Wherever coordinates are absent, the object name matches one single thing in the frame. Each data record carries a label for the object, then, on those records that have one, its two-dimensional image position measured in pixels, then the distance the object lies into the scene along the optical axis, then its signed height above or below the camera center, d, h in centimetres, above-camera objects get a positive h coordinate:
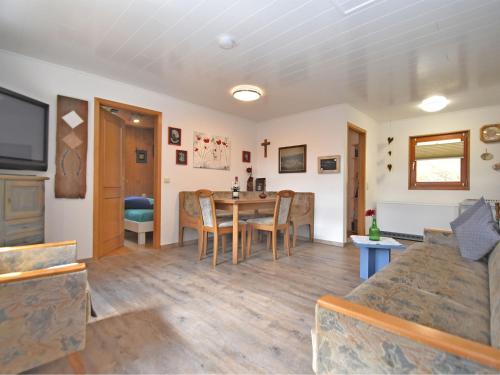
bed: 412 -63
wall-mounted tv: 218 +50
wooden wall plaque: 288 +44
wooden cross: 523 +92
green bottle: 253 -47
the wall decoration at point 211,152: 429 +64
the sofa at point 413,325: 64 -52
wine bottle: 356 -7
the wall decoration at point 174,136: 392 +80
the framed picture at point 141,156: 648 +77
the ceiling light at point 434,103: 356 +128
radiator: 435 -54
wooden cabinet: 194 -22
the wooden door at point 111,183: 333 +2
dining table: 307 -26
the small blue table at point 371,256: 249 -71
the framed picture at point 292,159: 468 +56
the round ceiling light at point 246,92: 332 +129
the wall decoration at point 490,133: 408 +96
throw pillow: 175 -33
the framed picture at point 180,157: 402 +47
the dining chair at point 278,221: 326 -48
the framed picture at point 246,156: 516 +64
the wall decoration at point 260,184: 525 +6
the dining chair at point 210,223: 302 -49
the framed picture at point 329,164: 417 +42
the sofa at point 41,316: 104 -60
